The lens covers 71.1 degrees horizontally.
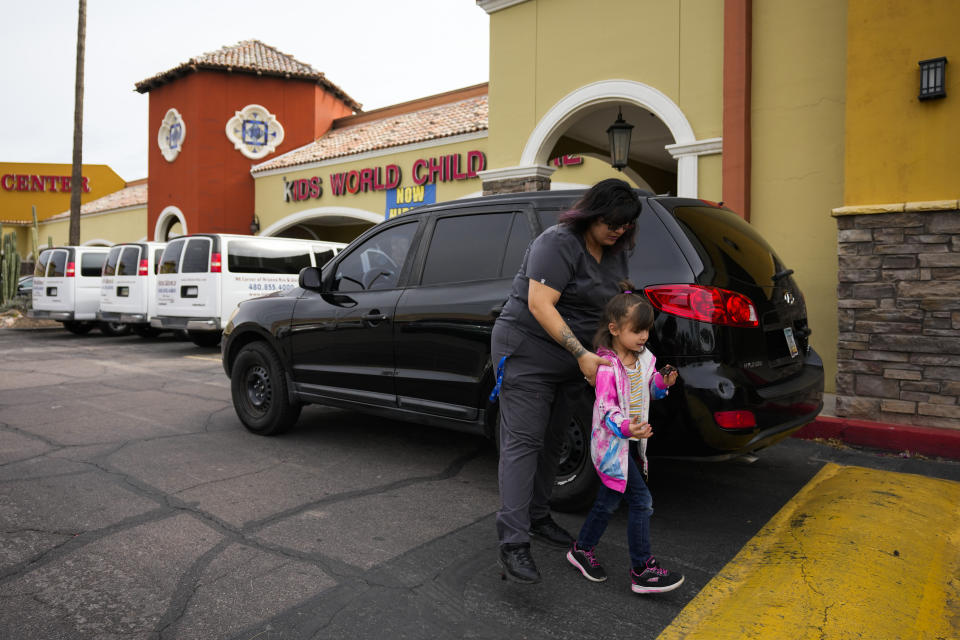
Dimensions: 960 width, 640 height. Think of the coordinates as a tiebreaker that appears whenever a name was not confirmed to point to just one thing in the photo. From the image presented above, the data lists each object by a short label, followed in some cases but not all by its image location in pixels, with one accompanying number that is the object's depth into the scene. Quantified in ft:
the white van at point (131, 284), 42.09
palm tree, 63.31
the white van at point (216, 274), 36.35
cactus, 67.51
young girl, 8.64
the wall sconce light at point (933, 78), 17.65
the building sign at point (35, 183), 122.93
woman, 9.10
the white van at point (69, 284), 48.07
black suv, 10.49
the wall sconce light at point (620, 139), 27.50
